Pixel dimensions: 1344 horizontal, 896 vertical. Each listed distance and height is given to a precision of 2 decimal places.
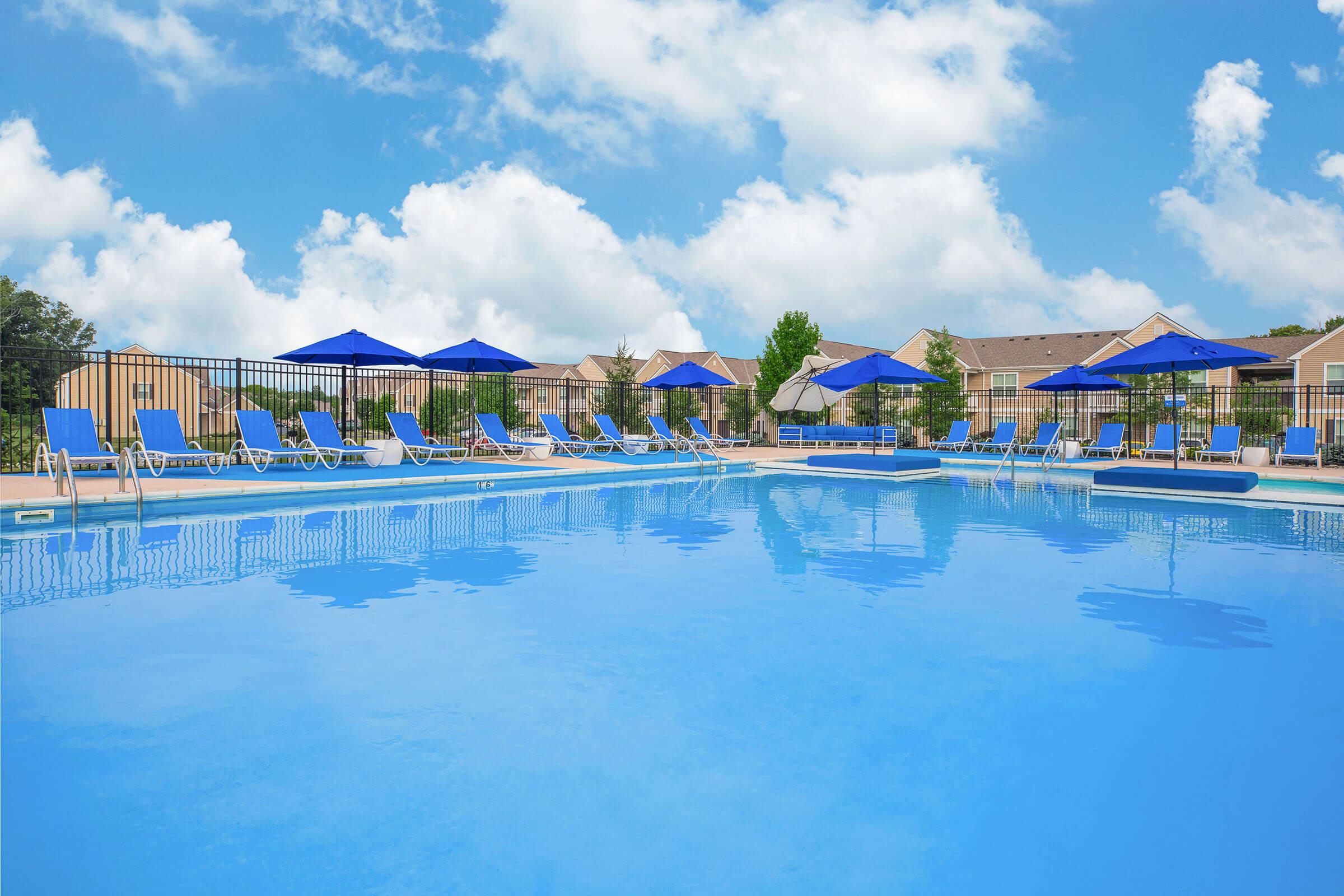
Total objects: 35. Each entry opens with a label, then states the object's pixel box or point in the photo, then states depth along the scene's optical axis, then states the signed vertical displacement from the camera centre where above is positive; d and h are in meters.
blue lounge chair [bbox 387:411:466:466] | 13.61 -0.08
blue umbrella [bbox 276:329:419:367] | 12.58 +1.32
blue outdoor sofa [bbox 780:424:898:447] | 22.98 -0.06
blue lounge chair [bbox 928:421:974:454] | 21.17 -0.10
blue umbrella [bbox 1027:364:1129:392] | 17.69 +1.13
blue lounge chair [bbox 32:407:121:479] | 9.77 +0.01
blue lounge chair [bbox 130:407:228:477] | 10.63 -0.09
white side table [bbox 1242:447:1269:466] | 15.41 -0.48
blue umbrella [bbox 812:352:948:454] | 14.66 +1.10
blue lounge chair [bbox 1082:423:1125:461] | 17.89 -0.14
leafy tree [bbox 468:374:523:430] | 18.05 +1.01
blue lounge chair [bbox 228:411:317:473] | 11.40 -0.11
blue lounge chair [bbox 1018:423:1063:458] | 17.89 -0.20
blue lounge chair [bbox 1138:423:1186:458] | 22.34 -0.18
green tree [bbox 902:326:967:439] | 24.64 +0.77
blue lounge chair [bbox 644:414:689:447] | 17.58 +0.08
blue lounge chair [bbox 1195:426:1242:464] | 16.16 -0.24
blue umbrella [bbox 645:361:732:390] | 18.22 +1.27
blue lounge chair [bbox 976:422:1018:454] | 18.62 -0.11
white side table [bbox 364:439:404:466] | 13.05 -0.32
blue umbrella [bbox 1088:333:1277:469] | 11.42 +1.12
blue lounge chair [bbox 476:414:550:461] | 15.36 -0.04
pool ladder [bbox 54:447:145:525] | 7.70 -0.41
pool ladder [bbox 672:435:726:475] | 15.88 -0.38
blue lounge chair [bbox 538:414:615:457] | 17.23 -0.16
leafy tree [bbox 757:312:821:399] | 30.53 +3.41
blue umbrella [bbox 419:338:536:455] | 14.73 +1.39
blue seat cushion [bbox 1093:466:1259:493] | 10.88 -0.66
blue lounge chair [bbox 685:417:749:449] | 18.47 +0.04
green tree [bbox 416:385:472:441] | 15.30 +0.36
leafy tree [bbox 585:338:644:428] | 22.17 +1.23
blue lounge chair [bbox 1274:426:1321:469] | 15.18 -0.26
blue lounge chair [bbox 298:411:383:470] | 12.16 -0.10
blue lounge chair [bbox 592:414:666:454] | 17.92 -0.12
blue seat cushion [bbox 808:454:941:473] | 14.51 -0.56
